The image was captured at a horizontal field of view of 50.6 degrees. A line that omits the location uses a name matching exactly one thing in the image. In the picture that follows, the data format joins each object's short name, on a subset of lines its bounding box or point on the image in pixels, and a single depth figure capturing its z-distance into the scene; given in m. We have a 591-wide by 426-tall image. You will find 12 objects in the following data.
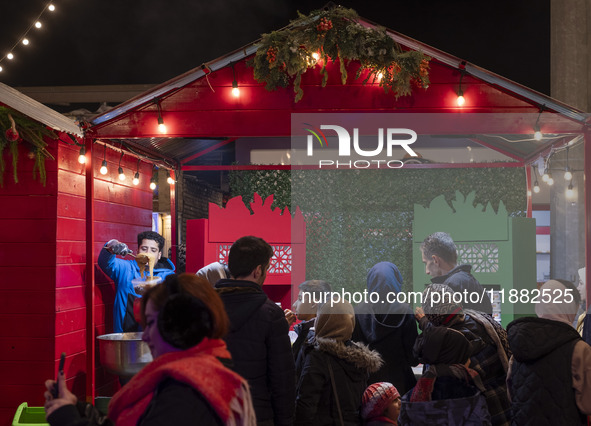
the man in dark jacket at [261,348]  2.88
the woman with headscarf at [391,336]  4.16
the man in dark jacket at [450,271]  4.20
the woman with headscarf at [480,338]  3.30
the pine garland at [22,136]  4.93
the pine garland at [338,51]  4.82
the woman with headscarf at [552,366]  3.14
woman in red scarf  1.79
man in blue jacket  5.49
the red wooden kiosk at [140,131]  4.98
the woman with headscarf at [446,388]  3.21
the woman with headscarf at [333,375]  3.28
